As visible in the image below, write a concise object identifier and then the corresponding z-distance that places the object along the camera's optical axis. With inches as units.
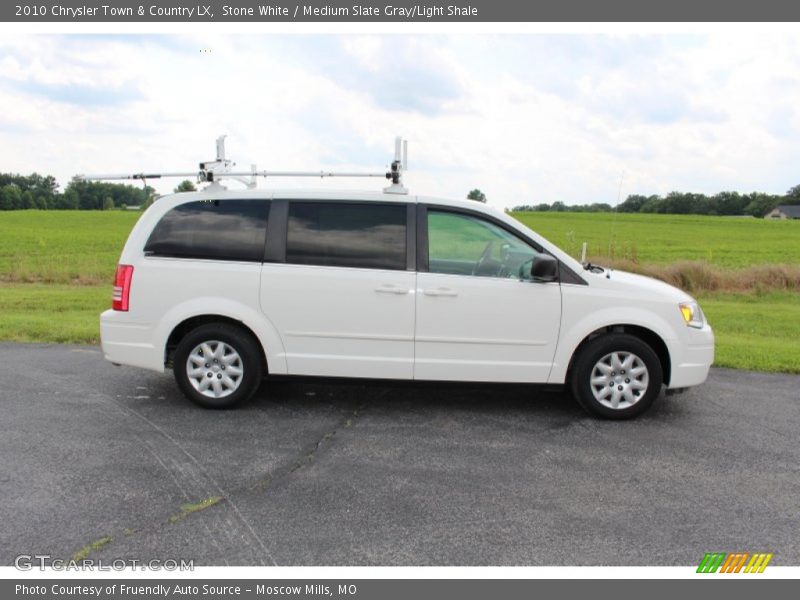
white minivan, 215.8
